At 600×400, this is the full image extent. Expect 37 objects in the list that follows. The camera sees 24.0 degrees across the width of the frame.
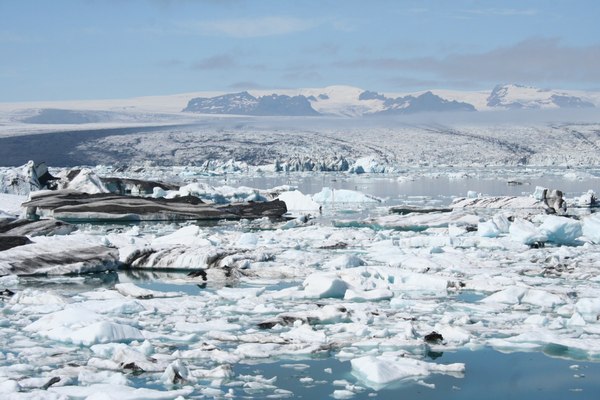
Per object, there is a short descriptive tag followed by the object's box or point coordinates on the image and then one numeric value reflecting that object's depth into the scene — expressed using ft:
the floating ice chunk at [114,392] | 29.68
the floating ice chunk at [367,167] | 312.04
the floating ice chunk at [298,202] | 128.91
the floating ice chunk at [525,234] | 78.00
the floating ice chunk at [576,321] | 42.69
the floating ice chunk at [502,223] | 84.23
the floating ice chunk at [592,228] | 80.49
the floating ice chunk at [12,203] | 113.29
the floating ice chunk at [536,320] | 42.85
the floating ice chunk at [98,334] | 39.21
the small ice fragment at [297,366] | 35.23
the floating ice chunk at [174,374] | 32.32
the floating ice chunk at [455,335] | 39.42
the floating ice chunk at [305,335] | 39.49
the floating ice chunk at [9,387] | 30.75
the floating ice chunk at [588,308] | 45.26
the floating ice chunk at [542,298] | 48.71
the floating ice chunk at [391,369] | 33.01
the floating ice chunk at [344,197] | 144.54
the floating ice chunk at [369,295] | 51.21
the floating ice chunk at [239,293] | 52.07
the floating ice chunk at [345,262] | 62.46
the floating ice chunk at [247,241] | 76.47
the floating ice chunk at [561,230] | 78.70
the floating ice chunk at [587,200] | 124.72
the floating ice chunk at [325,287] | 52.45
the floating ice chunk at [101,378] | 32.20
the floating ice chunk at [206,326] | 42.30
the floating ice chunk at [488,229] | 81.70
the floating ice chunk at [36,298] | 48.93
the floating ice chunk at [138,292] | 51.96
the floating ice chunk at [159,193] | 140.46
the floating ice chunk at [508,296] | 49.59
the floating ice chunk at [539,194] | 121.39
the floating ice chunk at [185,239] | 74.41
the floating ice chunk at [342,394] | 31.04
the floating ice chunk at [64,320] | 41.83
